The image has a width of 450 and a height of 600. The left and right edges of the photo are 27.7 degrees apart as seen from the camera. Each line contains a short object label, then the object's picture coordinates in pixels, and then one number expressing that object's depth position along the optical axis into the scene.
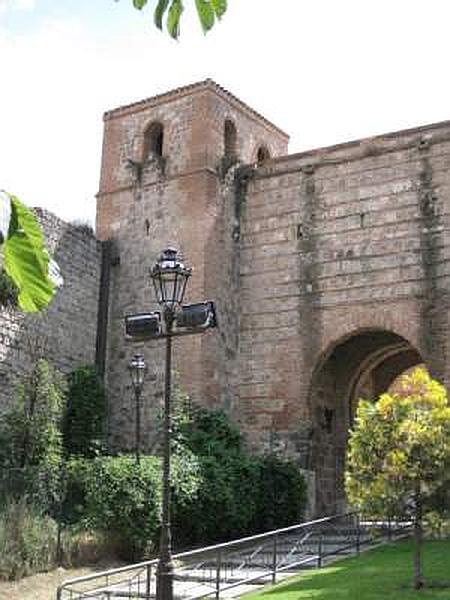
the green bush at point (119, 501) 14.79
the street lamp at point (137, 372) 17.06
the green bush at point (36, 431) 15.50
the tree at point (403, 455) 11.80
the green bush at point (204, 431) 18.41
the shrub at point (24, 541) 13.41
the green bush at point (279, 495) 18.14
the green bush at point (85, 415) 18.61
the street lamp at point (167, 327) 8.98
